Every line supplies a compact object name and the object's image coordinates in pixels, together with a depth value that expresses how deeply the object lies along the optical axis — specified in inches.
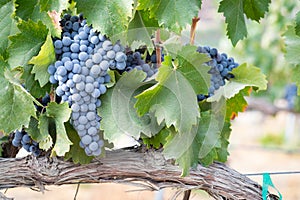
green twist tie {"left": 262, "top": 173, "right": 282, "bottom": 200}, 58.6
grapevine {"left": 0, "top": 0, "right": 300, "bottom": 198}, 52.7
